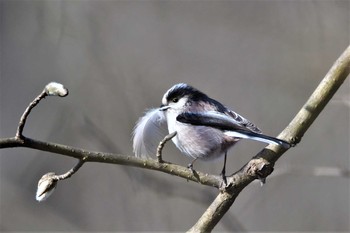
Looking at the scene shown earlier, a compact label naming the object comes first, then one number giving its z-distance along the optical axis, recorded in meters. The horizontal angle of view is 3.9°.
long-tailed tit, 3.84
